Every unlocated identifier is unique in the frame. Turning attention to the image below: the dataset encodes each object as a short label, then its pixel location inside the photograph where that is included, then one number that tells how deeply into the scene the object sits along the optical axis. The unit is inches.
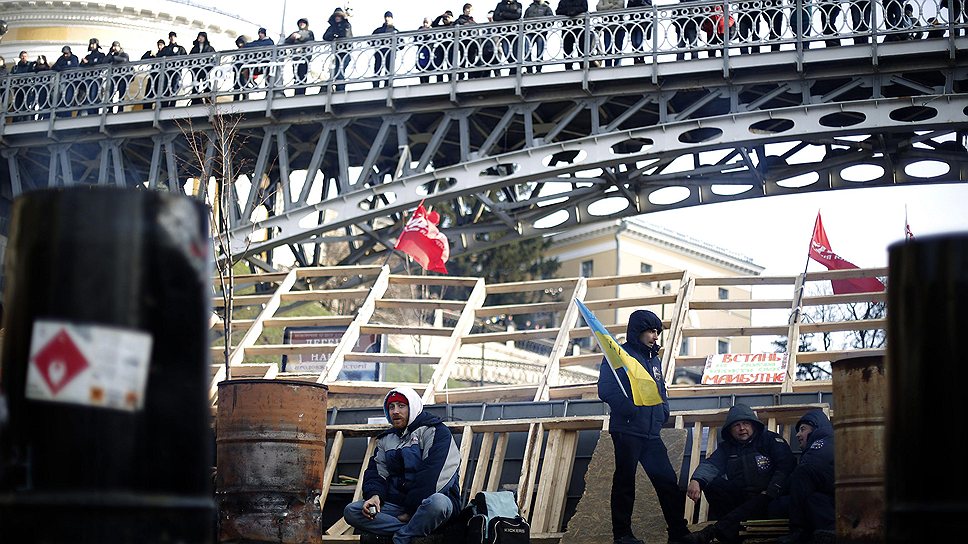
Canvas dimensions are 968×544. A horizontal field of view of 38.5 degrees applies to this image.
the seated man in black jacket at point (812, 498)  350.9
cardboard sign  598.9
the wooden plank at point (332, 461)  488.4
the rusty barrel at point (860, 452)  319.3
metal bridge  846.5
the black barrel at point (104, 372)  133.3
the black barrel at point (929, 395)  133.4
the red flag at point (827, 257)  767.1
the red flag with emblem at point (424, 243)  831.1
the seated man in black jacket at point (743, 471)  367.6
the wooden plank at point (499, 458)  471.2
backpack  359.9
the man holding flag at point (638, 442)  371.2
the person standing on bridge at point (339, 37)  964.6
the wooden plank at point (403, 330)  636.7
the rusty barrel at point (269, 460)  395.2
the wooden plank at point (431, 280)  673.0
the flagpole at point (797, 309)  586.6
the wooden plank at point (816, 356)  569.2
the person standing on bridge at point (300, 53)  975.0
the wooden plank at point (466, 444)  477.5
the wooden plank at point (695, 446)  430.3
